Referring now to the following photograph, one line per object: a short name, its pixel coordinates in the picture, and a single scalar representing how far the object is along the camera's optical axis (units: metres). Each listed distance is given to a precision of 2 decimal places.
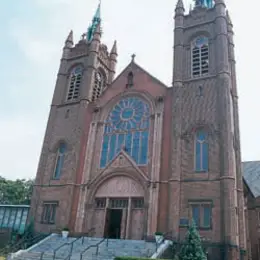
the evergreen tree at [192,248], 12.88
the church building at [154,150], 17.98
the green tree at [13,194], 44.09
